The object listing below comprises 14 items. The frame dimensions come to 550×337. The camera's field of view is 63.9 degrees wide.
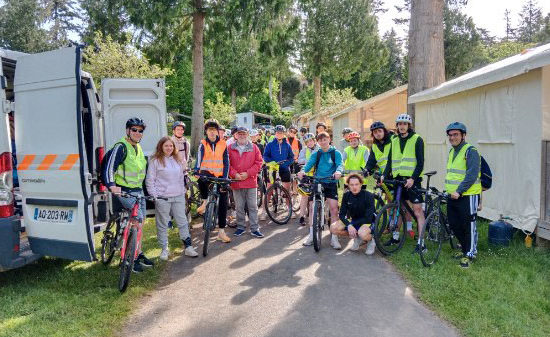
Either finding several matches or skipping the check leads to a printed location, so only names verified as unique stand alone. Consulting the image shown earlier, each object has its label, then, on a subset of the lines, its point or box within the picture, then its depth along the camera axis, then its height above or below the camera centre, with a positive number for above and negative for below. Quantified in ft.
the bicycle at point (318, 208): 21.59 -3.08
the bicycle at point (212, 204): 21.34 -2.70
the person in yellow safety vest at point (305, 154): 28.40 -0.53
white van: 15.12 -0.31
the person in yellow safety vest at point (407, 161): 22.11 -0.87
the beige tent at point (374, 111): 74.43 +5.85
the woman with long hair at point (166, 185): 19.71 -1.55
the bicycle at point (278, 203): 28.76 -3.69
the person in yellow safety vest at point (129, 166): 17.56 -0.55
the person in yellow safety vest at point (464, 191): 19.03 -2.15
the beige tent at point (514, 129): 21.36 +0.63
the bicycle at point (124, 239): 16.48 -3.52
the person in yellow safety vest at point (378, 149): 24.47 -0.24
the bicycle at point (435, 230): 19.53 -3.99
